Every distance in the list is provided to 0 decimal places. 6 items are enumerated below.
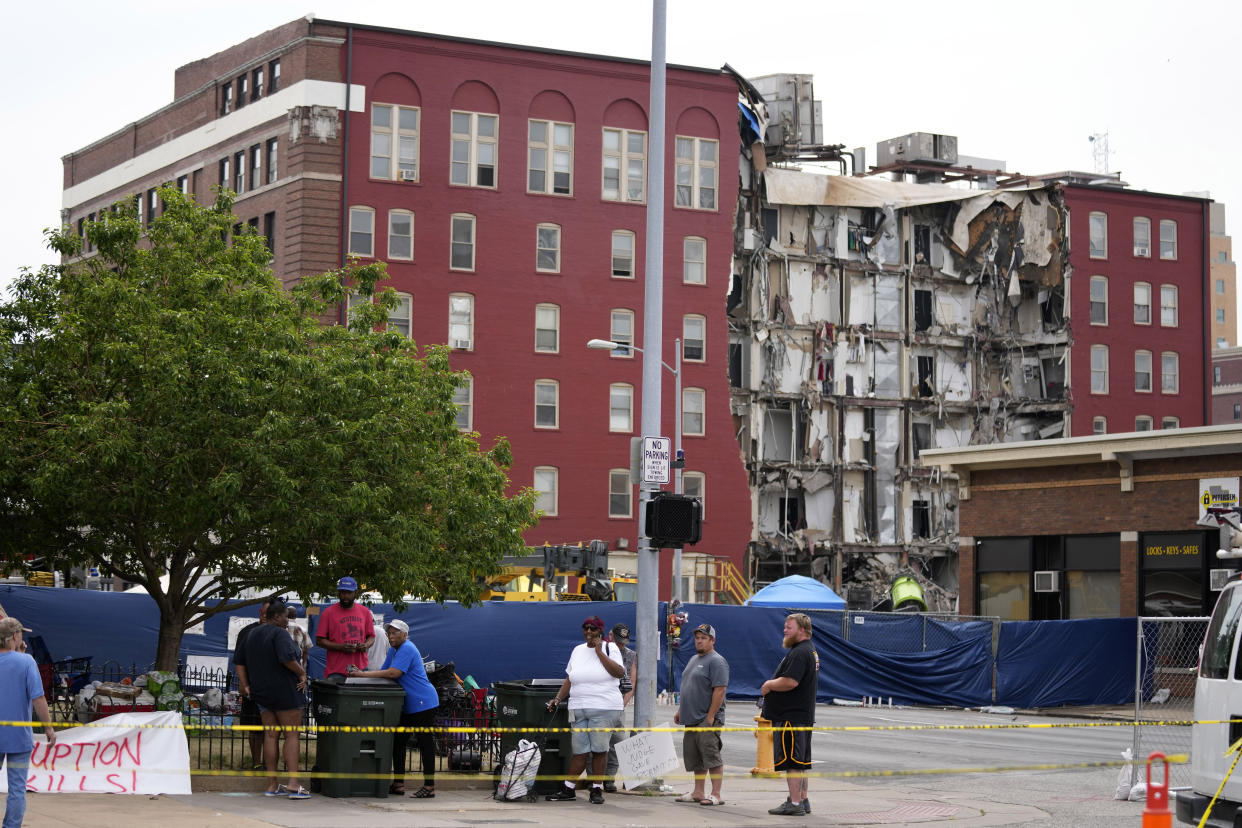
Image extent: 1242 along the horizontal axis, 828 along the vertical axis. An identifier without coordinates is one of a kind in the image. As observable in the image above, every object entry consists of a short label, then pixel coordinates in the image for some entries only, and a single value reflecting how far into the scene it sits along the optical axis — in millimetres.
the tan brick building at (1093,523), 35562
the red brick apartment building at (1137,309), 72500
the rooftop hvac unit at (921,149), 78062
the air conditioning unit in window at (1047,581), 39500
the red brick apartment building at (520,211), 58688
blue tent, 41750
